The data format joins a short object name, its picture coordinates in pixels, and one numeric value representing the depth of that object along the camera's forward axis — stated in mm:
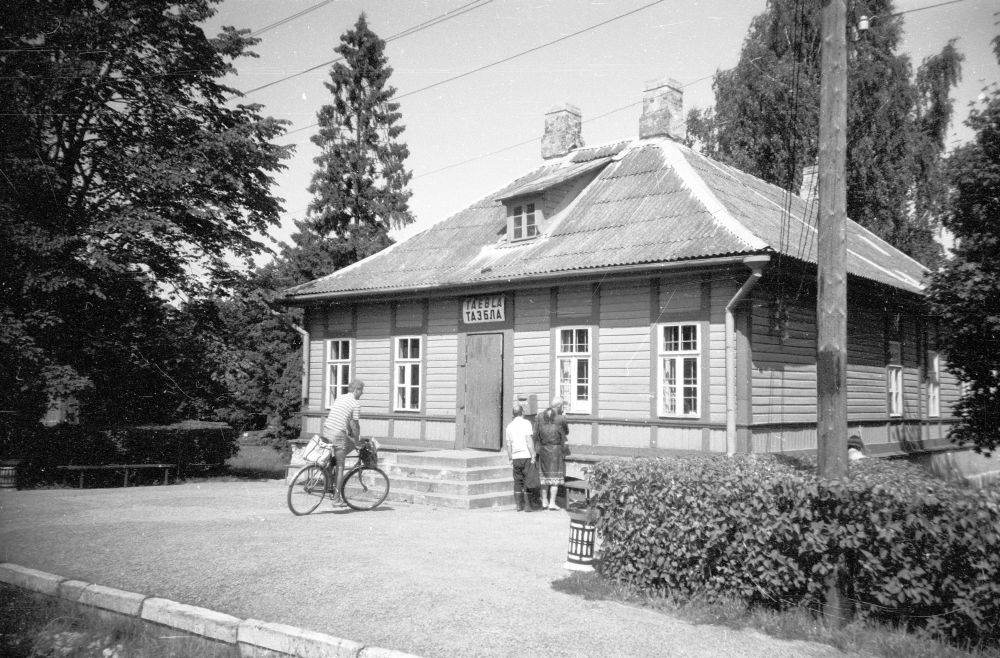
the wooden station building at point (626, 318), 14469
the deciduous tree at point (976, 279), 13773
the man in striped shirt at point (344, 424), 12180
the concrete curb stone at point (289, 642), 5930
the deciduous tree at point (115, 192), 17312
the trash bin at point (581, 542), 8375
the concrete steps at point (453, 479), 13992
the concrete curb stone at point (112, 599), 7020
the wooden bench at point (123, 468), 17891
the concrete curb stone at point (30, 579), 7629
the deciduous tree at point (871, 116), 30000
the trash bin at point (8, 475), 16891
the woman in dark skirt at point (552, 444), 13922
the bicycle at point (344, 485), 12242
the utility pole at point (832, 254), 7602
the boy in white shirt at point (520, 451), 13734
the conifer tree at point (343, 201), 34562
